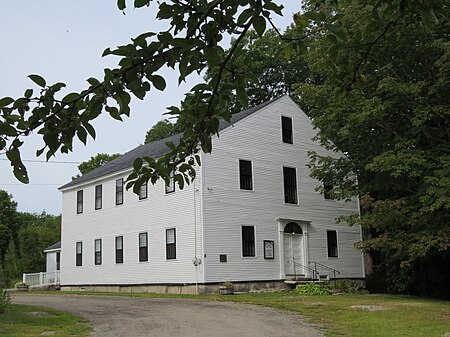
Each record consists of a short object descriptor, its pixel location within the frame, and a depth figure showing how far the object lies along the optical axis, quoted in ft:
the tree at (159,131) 155.32
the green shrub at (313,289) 73.56
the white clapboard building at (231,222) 78.69
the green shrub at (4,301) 47.68
